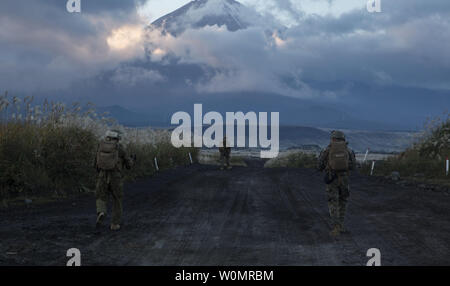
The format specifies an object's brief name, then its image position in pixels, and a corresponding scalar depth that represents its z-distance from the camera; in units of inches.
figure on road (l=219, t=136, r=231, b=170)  1048.8
